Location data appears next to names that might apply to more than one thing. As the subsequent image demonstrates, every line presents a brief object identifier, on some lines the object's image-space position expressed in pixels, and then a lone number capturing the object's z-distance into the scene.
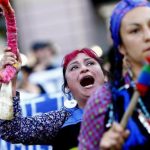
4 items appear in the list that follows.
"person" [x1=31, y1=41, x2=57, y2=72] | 13.05
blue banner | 7.64
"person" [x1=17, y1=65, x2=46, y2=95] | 11.06
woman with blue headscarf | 4.44
